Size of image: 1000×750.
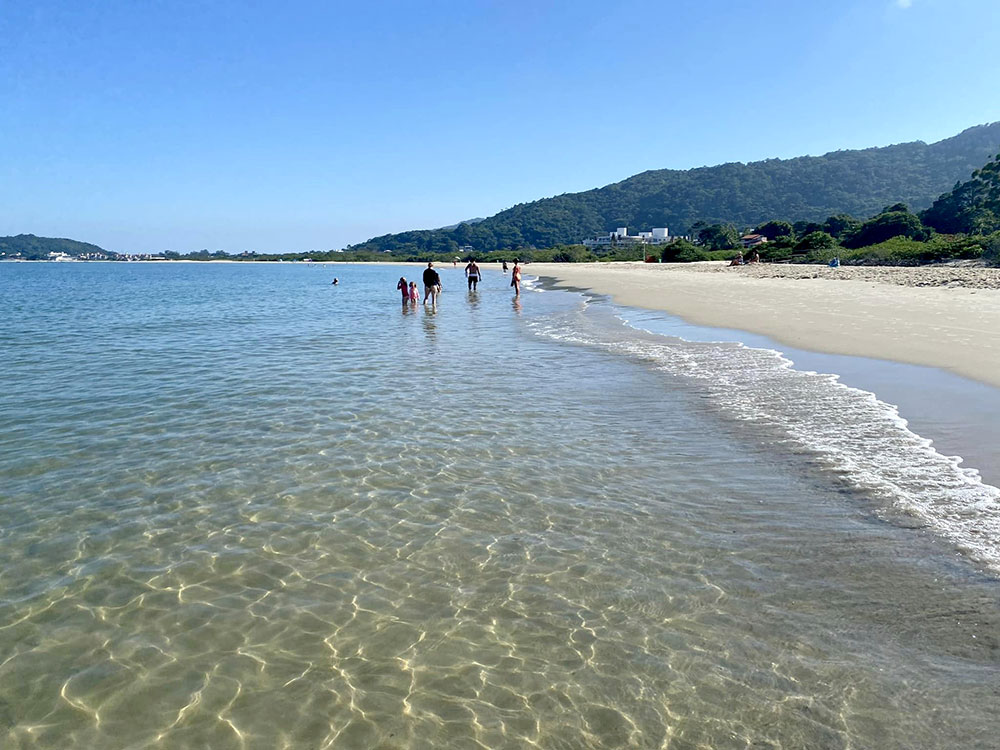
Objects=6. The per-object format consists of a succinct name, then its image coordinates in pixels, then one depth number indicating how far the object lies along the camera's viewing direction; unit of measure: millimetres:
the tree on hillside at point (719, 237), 115312
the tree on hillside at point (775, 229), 112062
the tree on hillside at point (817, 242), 69075
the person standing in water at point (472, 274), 43406
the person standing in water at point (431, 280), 32281
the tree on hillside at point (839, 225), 90900
